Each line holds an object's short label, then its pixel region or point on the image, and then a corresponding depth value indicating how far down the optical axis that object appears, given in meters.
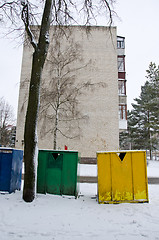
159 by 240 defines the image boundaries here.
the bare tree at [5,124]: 30.48
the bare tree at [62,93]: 12.59
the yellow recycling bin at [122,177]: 4.58
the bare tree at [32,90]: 4.49
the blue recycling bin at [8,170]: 4.93
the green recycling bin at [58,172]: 4.85
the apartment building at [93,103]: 16.03
